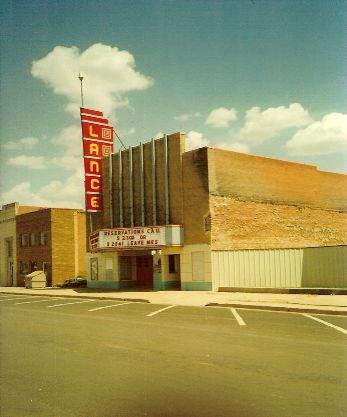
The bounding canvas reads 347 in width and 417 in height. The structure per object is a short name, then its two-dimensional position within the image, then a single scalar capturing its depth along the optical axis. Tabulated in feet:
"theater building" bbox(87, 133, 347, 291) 86.02
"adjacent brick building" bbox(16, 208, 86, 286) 139.13
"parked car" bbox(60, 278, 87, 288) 126.34
